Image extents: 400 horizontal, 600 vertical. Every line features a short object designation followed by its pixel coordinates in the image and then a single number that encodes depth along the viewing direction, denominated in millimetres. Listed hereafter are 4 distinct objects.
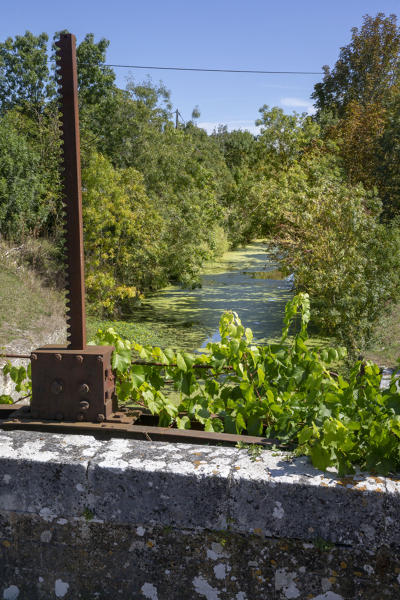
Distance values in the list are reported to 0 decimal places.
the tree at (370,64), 34406
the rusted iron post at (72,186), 2207
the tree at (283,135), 21031
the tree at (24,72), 20688
